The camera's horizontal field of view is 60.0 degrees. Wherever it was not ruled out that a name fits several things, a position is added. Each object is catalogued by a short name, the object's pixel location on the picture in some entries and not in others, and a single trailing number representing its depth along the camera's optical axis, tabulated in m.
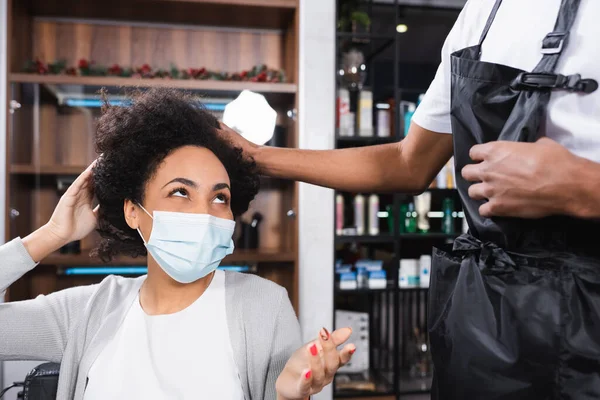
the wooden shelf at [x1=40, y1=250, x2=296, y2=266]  2.94
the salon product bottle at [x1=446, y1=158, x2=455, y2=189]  3.46
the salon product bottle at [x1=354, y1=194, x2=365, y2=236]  3.25
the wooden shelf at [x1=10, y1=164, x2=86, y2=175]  2.98
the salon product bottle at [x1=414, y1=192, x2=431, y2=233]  3.45
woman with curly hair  1.31
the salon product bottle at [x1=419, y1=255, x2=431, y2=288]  3.42
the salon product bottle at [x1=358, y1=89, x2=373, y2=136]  3.21
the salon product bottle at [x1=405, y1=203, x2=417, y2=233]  3.43
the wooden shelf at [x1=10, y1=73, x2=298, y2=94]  2.88
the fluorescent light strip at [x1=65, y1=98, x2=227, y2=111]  2.96
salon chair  1.40
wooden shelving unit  2.93
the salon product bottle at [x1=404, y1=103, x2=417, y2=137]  3.34
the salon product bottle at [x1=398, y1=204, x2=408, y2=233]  3.42
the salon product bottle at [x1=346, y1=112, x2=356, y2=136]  3.17
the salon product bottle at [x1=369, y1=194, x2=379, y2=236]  3.27
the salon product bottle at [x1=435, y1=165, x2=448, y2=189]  3.44
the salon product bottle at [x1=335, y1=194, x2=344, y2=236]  3.20
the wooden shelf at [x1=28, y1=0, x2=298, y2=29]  2.99
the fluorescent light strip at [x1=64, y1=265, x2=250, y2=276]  3.01
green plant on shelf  3.19
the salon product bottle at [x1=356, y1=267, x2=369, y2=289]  3.26
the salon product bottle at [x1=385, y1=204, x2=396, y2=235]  3.28
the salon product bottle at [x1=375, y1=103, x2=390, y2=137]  3.25
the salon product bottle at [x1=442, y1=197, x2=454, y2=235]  3.49
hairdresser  0.78
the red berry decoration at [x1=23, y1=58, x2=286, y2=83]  2.95
